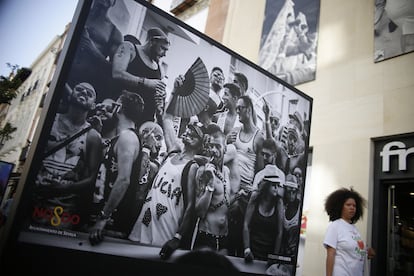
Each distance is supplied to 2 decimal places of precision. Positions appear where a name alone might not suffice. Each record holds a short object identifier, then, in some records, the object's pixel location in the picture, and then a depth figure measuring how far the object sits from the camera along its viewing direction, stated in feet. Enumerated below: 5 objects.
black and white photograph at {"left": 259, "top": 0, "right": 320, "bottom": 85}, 20.99
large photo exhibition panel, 5.06
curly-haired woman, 9.85
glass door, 13.95
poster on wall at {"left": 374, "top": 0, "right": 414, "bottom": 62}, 15.90
